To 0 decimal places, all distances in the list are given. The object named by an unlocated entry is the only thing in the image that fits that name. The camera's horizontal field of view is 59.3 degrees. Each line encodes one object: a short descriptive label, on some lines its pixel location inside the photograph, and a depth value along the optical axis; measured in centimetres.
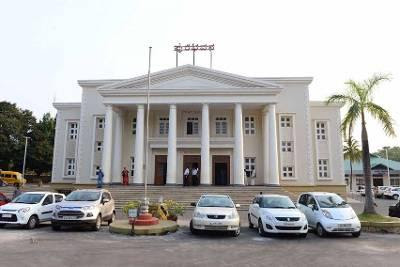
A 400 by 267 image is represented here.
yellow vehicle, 4444
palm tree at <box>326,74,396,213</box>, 1605
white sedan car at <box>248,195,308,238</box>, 1195
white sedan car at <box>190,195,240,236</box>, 1195
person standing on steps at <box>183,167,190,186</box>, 2919
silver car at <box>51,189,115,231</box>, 1309
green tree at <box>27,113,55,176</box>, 5738
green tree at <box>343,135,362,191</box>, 5775
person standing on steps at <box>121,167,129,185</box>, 2843
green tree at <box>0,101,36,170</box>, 5474
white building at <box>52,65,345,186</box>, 2850
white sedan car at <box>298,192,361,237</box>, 1232
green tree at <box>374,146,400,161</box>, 10326
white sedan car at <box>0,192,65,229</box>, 1345
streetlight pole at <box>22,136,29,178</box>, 5306
